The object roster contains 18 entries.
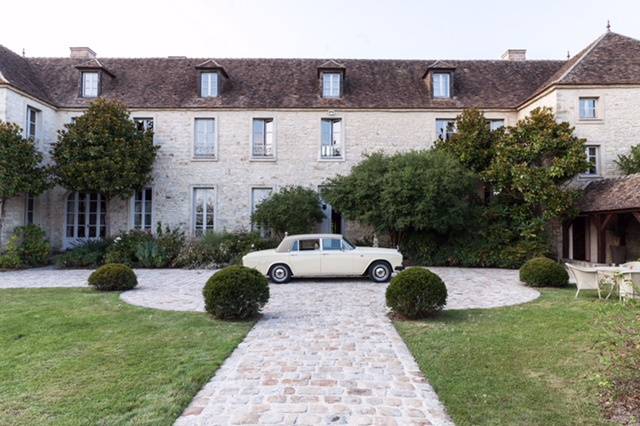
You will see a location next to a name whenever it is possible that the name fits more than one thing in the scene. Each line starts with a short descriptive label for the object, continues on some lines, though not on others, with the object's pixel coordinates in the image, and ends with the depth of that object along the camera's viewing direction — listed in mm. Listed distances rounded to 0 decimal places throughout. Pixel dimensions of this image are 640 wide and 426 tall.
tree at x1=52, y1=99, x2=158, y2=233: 15812
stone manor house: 18391
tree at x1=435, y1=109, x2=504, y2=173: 16094
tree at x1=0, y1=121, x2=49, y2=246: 14477
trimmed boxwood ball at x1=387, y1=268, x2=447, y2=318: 7132
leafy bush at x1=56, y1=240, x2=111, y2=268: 15727
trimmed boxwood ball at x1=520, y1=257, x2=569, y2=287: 10516
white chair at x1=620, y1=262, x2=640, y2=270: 9081
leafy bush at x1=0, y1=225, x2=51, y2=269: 15117
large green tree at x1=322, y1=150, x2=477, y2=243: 14492
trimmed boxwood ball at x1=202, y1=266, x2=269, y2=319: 7090
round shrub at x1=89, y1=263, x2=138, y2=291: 10203
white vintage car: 11578
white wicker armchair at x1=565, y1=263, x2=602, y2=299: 8938
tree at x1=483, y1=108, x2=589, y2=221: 14789
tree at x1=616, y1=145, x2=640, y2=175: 15820
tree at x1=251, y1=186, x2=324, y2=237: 16031
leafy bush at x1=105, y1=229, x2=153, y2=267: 15758
